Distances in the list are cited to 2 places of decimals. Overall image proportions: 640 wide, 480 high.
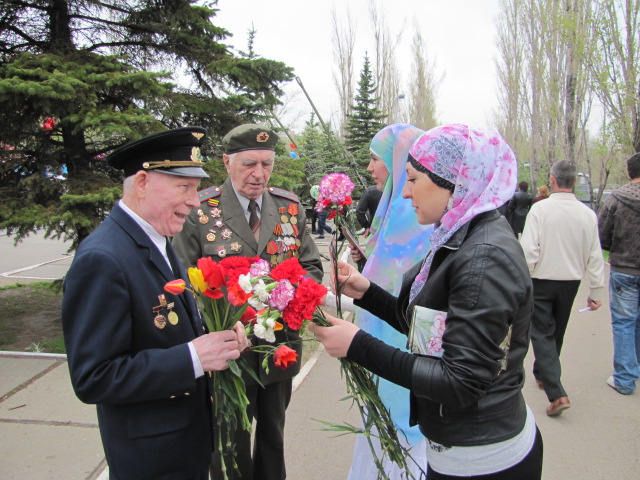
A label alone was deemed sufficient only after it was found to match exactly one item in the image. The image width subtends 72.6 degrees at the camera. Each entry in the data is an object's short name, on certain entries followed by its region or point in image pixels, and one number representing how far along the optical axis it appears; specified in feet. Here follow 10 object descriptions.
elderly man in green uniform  8.28
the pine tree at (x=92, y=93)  13.89
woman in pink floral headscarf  4.29
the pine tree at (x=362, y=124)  65.16
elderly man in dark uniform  4.59
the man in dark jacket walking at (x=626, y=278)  13.03
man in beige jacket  12.40
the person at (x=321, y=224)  45.99
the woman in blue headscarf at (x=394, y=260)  8.25
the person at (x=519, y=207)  37.99
